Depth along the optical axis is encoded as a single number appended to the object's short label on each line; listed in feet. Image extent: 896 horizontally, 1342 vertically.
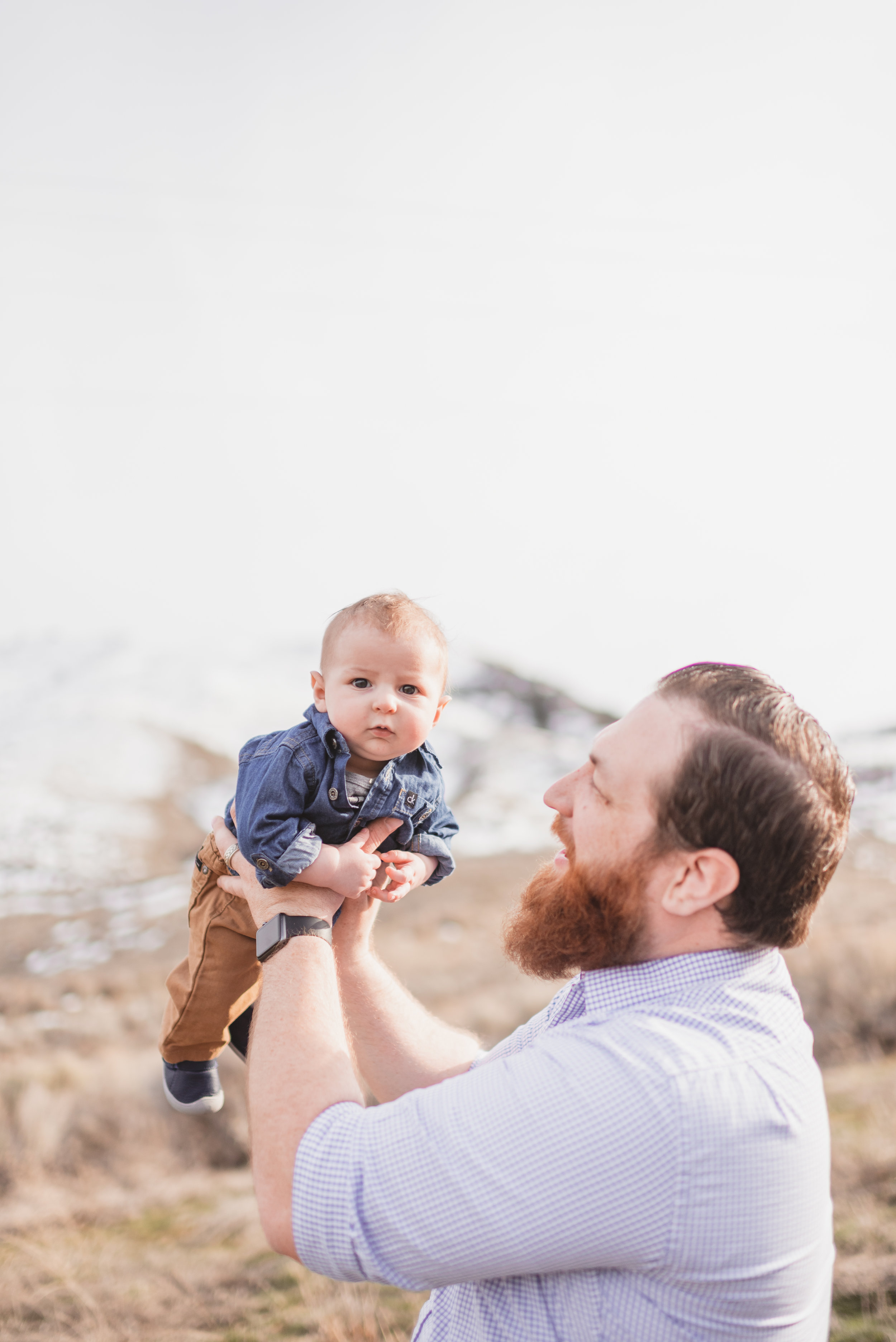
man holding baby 3.18
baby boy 4.08
